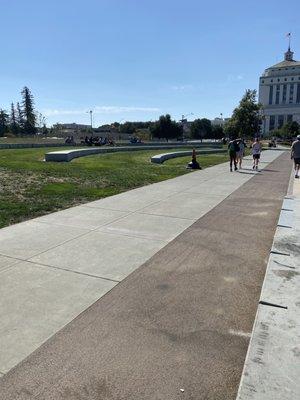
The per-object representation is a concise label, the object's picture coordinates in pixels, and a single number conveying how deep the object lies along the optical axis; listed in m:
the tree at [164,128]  106.50
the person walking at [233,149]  18.26
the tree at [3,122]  104.94
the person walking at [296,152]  16.02
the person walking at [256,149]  19.78
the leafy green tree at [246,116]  50.19
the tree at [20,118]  113.44
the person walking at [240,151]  19.98
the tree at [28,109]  112.12
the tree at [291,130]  109.12
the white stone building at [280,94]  159.25
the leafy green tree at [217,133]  123.62
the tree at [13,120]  113.00
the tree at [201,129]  121.69
